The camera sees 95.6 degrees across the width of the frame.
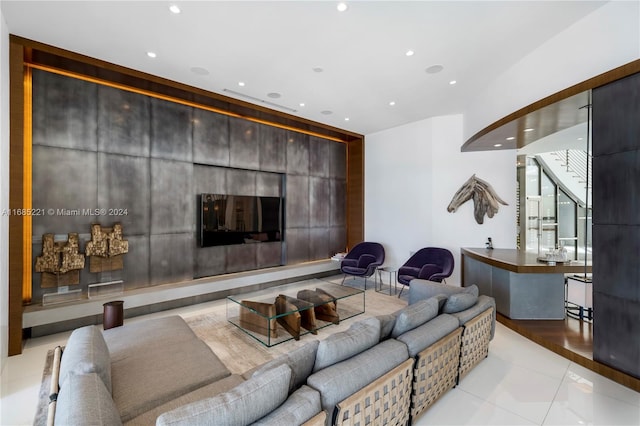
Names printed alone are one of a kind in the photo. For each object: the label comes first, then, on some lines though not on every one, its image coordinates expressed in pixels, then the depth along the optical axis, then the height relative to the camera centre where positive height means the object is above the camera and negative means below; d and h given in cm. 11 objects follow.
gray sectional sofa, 129 -95
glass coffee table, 339 -127
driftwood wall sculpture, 525 +27
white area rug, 307 -154
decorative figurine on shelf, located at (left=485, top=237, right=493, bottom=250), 531 -58
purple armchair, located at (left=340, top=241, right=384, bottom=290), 584 -105
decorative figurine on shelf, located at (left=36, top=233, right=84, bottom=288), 362 -63
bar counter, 365 -101
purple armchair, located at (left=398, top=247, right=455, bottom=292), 499 -97
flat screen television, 509 -13
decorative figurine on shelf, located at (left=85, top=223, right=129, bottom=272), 396 -50
